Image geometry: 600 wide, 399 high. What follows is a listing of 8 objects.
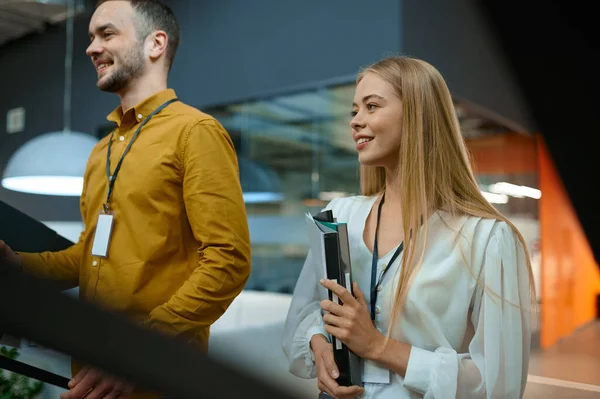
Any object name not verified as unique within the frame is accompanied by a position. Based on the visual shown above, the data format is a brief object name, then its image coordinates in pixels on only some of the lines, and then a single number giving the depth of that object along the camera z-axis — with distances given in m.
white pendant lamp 3.23
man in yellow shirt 1.17
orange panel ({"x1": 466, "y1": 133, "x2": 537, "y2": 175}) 5.29
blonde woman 1.04
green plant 1.36
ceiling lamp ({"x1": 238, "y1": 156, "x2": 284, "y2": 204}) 4.54
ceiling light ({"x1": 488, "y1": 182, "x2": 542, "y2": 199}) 5.40
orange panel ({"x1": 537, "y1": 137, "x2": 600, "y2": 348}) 6.02
